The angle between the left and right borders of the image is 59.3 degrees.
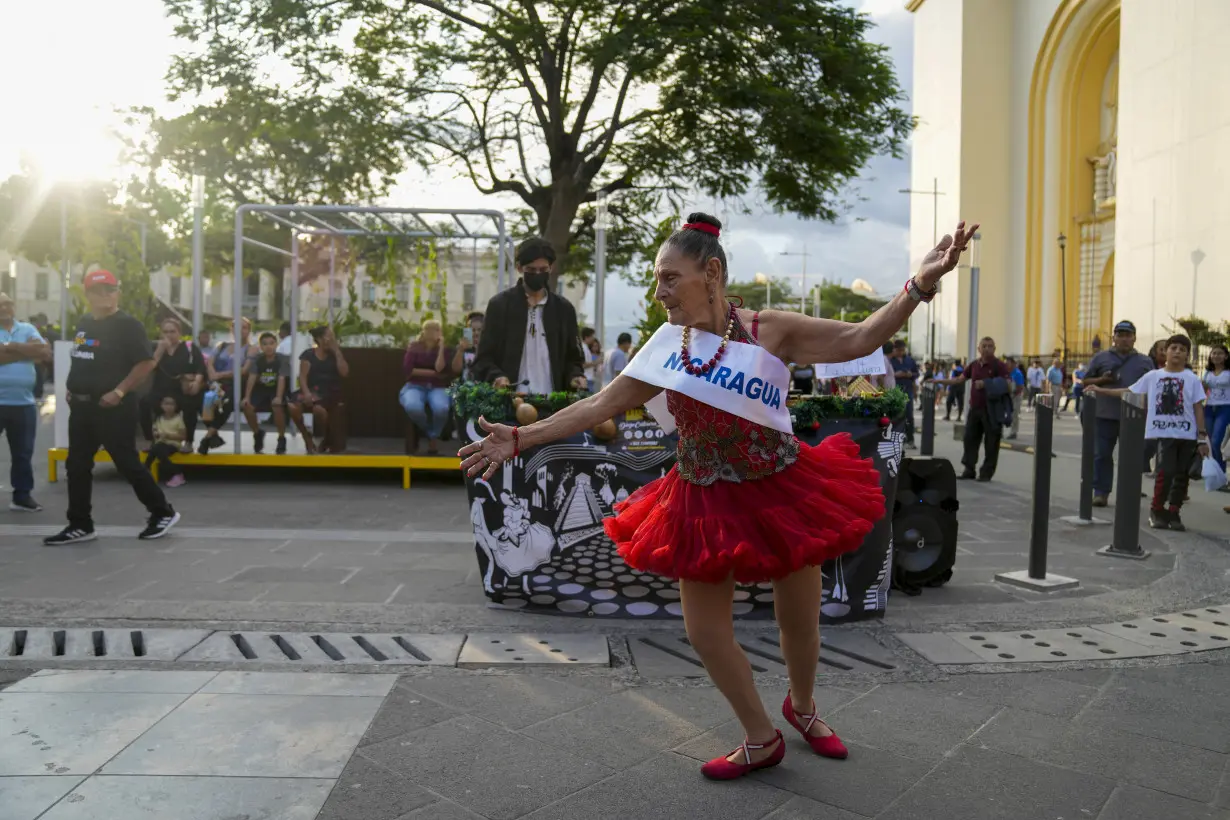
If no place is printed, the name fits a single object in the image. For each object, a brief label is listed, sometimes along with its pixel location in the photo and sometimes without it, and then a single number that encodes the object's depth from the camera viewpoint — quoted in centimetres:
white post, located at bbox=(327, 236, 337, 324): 1388
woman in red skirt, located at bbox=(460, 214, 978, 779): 323
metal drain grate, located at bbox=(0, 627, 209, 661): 464
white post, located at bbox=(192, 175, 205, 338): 1139
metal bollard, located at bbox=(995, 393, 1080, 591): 636
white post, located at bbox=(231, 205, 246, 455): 1091
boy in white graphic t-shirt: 895
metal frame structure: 1101
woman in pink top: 1151
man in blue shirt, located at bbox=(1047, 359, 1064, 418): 2405
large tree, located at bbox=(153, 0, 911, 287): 1773
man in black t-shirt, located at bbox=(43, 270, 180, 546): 723
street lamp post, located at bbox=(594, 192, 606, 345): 1352
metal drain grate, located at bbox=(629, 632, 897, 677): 458
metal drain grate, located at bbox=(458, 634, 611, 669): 463
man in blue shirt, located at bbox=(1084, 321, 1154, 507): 1019
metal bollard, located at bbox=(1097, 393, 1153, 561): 733
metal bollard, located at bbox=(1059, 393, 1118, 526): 868
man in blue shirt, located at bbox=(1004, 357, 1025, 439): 1997
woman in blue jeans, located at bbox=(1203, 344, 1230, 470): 1178
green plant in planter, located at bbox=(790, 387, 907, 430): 520
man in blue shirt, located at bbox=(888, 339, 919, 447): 1541
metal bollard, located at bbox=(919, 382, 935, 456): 1327
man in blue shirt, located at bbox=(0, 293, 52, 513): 882
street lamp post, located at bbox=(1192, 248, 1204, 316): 3084
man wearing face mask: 677
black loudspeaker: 604
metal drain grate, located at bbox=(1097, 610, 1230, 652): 510
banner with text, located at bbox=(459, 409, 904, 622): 539
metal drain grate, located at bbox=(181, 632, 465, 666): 463
